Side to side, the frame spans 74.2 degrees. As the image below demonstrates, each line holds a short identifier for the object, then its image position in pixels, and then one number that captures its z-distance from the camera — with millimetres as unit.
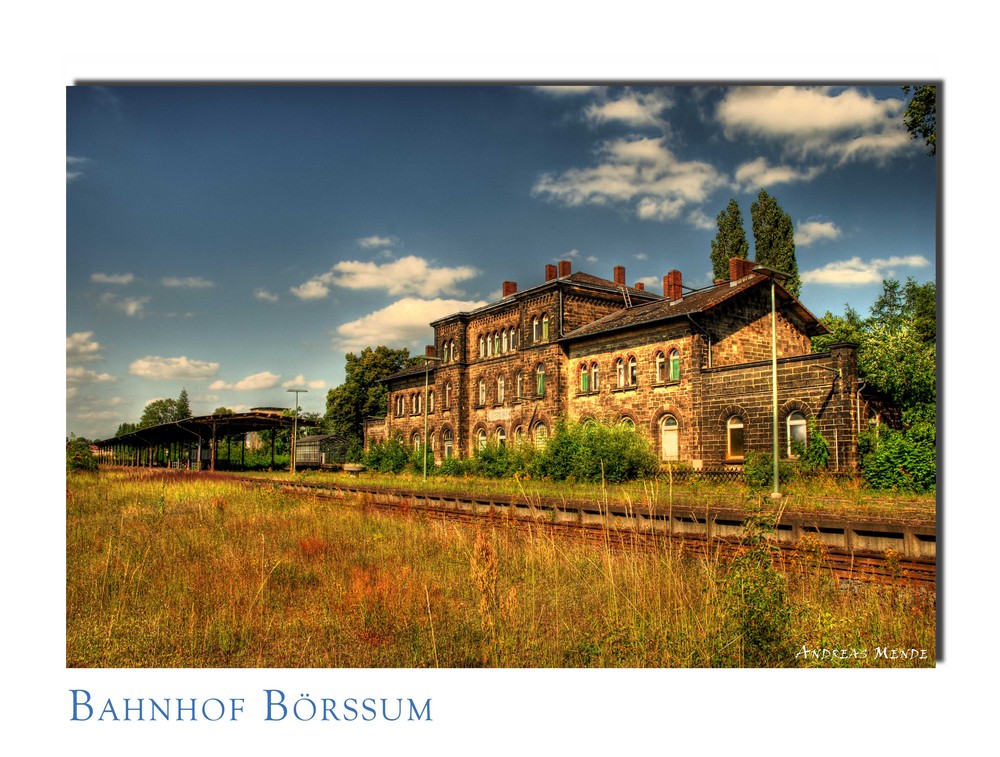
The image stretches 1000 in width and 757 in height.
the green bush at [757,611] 4449
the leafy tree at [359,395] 59531
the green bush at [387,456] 42000
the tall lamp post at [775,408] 17797
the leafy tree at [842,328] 29500
